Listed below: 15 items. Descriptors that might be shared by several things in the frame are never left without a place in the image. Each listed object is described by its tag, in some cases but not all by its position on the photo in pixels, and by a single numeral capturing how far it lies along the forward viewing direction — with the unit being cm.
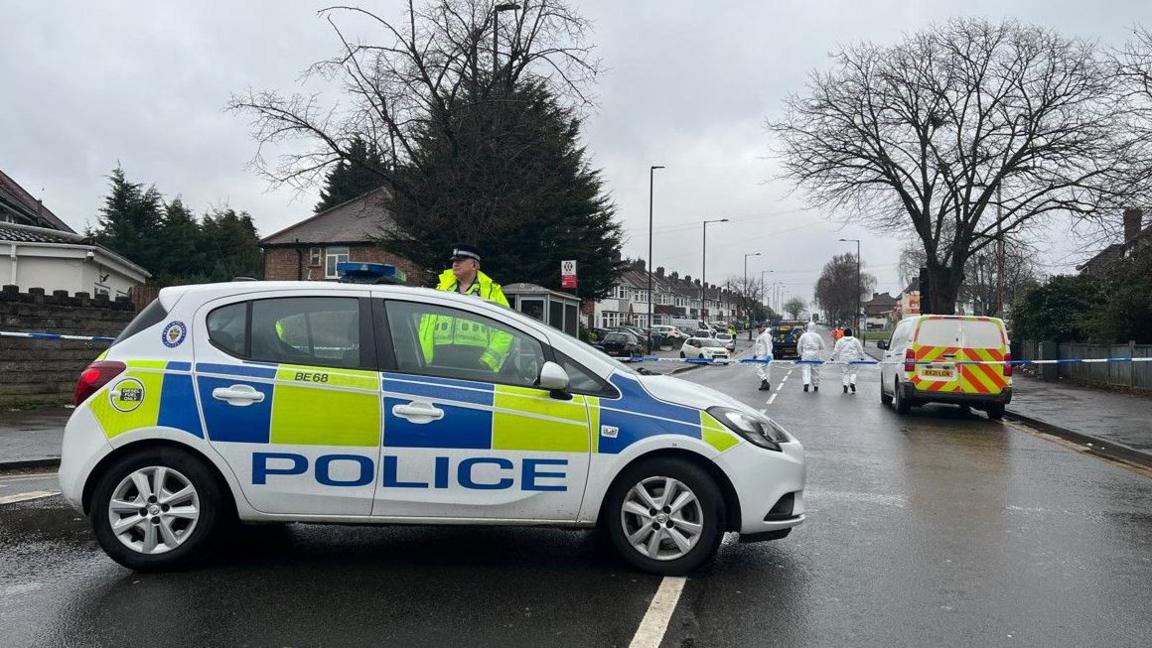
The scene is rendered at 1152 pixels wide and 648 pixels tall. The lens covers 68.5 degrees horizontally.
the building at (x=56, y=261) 2070
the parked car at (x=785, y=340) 4381
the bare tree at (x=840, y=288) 10494
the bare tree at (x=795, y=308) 15300
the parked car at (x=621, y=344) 4078
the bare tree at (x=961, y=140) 3031
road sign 2045
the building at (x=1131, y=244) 1898
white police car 454
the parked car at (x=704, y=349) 3800
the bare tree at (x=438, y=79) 2131
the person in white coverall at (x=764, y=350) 2056
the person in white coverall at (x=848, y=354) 1961
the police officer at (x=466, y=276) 689
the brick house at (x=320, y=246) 4762
